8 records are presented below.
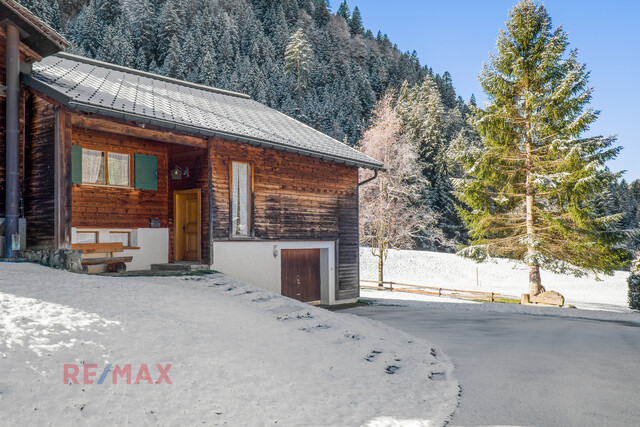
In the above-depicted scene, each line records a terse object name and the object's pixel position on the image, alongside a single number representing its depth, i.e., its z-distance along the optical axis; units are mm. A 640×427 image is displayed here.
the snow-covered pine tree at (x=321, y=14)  100075
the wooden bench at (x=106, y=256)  10844
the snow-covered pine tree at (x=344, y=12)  110438
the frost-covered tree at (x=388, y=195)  26531
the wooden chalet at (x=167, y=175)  9992
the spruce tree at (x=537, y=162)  17141
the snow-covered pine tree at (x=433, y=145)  47938
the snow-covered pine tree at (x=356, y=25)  103312
